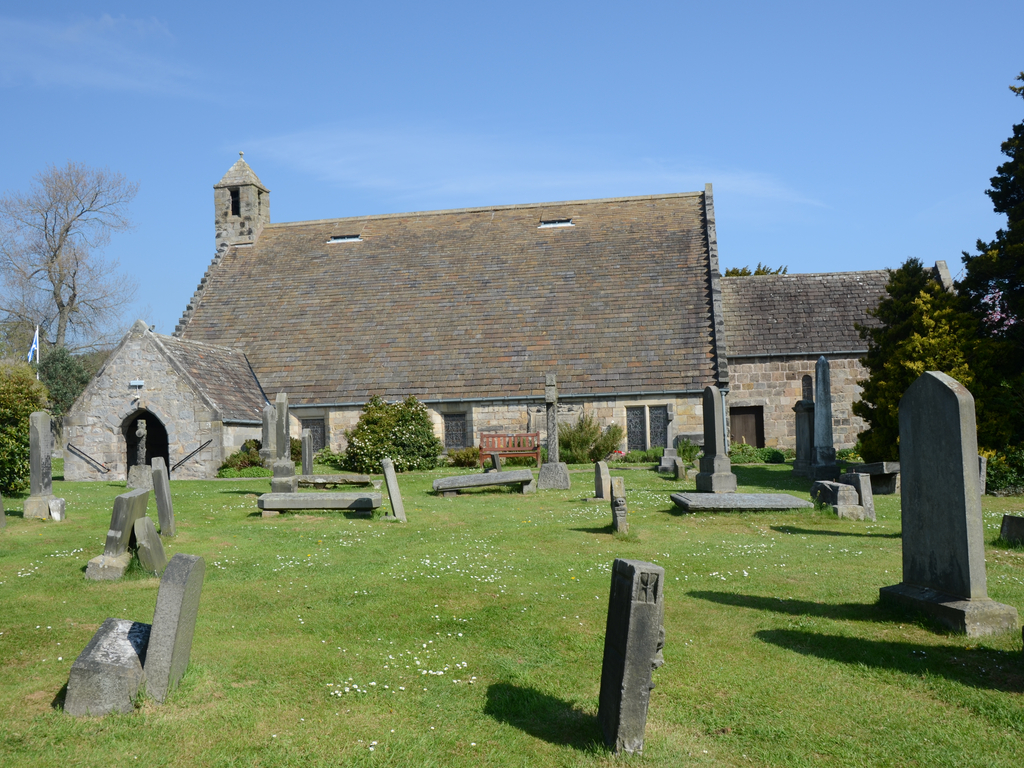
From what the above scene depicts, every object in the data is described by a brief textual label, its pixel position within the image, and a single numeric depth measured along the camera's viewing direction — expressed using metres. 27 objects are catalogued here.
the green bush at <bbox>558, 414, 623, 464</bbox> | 25.36
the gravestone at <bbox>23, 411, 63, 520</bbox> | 13.72
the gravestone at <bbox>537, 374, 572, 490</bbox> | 18.20
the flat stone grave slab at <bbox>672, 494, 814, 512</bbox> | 13.20
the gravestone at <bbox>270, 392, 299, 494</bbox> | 15.95
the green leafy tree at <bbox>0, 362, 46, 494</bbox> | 15.95
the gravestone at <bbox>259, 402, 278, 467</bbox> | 16.81
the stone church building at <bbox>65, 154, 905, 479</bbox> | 23.73
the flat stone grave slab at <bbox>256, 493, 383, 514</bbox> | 14.06
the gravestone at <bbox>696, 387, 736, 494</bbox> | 15.72
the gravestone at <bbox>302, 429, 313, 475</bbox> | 18.31
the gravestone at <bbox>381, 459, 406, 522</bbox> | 13.65
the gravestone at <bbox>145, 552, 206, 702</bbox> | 5.39
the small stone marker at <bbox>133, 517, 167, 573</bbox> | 9.05
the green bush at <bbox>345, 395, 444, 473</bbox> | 24.00
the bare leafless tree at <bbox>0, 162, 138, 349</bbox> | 43.34
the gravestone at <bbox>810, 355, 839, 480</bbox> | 18.41
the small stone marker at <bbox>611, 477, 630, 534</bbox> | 11.56
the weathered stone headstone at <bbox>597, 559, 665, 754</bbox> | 4.61
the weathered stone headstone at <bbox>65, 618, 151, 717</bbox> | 5.22
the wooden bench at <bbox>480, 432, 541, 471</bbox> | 23.86
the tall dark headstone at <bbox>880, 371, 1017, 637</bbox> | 6.57
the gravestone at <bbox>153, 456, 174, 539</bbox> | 11.61
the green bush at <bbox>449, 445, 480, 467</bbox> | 24.92
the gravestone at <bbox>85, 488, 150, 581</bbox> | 8.88
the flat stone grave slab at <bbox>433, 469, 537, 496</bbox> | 17.50
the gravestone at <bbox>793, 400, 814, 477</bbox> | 19.94
